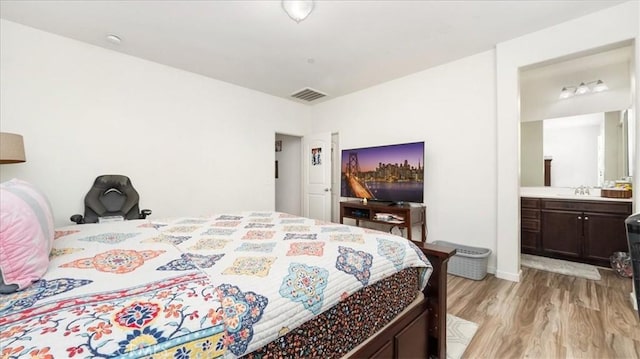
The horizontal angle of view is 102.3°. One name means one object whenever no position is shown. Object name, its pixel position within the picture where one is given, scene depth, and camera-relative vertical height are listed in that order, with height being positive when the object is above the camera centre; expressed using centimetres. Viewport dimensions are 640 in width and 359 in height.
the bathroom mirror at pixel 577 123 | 316 +78
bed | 62 -35
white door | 467 +10
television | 334 +11
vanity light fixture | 332 +122
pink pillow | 78 -20
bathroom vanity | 294 -57
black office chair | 265 -21
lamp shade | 203 +26
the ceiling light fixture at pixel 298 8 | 209 +143
